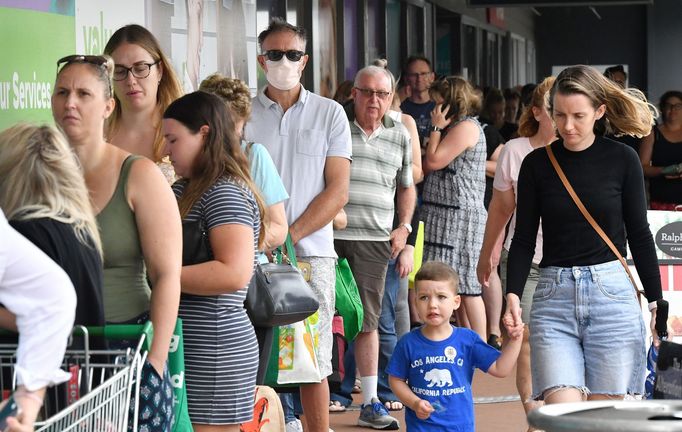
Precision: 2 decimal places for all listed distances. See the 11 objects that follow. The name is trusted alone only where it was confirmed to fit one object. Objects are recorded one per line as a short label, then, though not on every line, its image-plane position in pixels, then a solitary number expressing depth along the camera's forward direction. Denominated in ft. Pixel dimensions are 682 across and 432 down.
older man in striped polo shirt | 47.60
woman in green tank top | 25.11
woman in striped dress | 28.12
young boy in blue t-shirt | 34.53
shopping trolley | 19.66
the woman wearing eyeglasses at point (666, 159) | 70.44
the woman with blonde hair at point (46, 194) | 21.39
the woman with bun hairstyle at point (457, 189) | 57.16
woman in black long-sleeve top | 32.65
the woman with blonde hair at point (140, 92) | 32.99
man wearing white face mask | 40.32
